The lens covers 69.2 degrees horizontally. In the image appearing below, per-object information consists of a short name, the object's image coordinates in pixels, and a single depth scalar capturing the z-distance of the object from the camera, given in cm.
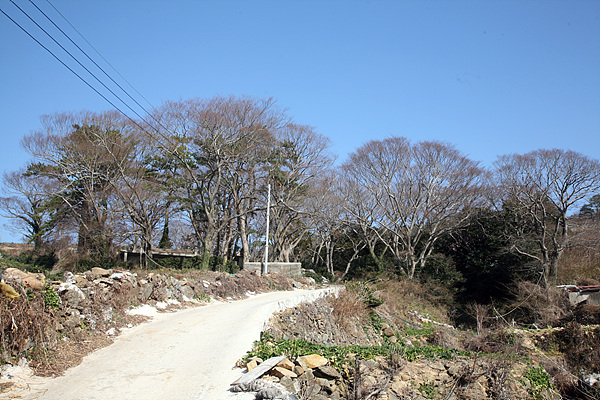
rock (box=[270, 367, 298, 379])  689
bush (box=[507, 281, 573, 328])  1953
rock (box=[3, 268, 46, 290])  743
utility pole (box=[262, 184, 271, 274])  2617
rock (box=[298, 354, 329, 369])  757
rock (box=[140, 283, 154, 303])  1220
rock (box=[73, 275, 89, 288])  968
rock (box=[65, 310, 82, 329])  838
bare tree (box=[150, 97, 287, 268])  2678
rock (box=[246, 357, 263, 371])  719
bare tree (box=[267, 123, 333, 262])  3328
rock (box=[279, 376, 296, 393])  660
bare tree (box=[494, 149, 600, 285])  2620
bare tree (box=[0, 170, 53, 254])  3531
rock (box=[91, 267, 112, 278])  1142
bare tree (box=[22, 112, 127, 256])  2994
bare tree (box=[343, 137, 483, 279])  3222
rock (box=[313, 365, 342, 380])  761
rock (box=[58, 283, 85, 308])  867
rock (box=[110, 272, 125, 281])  1128
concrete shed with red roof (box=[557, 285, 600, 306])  2006
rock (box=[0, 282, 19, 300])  661
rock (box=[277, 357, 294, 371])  714
